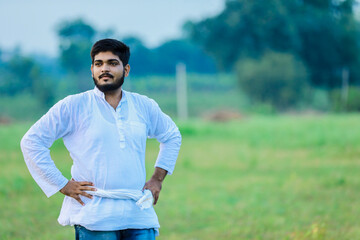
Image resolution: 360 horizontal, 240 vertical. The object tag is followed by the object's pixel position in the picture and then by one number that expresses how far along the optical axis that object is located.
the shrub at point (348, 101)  33.53
